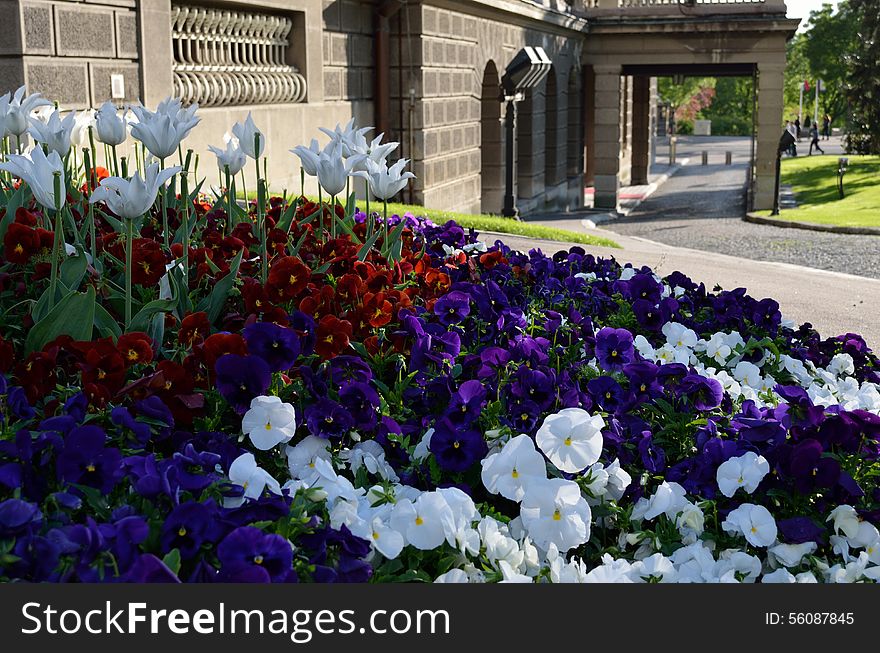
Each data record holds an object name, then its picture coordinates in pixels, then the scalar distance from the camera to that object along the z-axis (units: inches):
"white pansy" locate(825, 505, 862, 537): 107.0
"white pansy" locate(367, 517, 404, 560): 95.4
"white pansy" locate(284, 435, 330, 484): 112.2
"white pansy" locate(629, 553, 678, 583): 100.9
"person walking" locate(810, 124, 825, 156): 1987.7
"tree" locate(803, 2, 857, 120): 2287.2
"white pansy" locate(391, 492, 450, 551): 97.7
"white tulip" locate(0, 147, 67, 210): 118.8
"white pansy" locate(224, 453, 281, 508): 98.3
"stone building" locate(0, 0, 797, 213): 359.9
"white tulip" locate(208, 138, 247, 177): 178.5
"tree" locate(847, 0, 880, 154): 1392.7
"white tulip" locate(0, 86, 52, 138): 172.4
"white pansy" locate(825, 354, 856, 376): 174.9
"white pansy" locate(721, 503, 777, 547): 106.0
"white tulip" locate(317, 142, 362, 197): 158.9
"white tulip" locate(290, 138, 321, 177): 160.4
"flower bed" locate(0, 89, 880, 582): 91.7
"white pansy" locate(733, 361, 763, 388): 159.2
